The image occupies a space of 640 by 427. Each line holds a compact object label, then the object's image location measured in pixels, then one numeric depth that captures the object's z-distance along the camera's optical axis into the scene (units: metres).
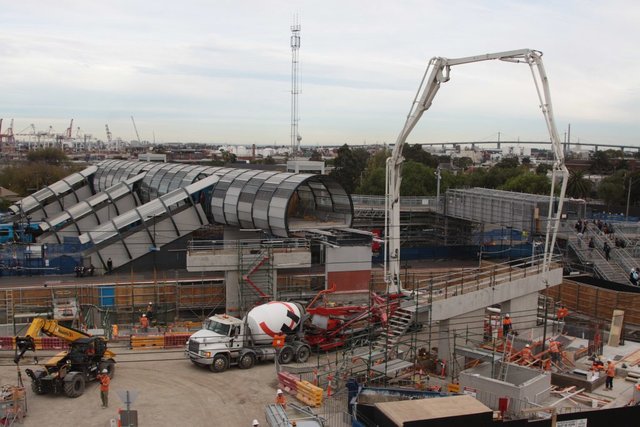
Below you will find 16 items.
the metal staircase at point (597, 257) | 37.09
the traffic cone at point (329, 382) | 20.34
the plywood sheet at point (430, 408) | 14.09
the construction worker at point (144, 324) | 26.38
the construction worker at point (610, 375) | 20.97
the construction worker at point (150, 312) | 29.12
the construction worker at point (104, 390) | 18.89
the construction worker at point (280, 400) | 18.70
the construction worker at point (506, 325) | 24.88
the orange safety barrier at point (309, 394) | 19.11
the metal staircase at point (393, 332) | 21.88
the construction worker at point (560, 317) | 25.50
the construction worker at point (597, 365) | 21.98
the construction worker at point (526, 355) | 21.73
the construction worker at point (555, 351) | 22.08
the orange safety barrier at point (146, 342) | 25.22
